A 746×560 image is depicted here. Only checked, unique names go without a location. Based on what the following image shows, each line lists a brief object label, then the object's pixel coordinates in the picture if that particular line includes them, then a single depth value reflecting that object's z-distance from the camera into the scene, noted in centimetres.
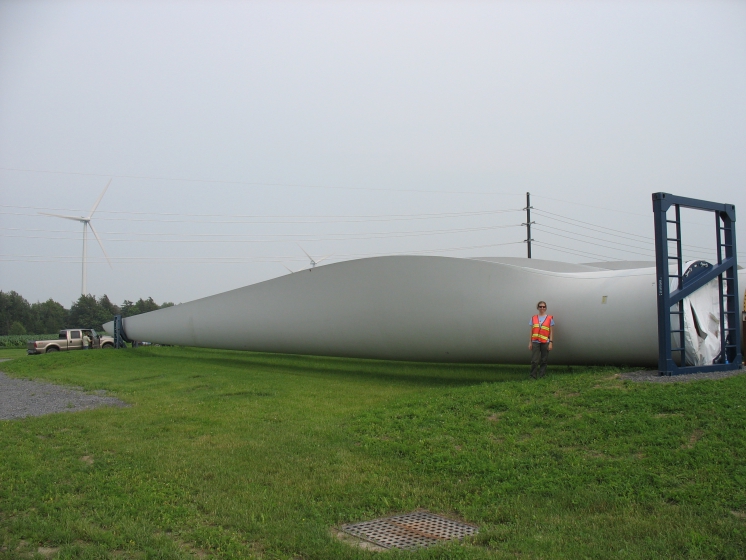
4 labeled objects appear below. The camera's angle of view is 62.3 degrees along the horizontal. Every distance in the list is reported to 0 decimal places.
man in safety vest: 923
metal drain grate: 366
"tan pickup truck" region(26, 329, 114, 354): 2588
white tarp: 825
